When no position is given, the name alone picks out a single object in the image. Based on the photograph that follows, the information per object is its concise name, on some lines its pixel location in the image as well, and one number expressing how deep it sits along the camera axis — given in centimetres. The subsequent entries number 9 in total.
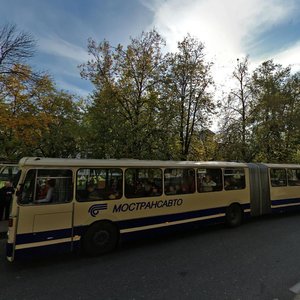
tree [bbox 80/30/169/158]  1575
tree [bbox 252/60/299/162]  2264
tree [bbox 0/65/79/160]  1473
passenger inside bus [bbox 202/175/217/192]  931
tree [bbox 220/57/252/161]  2248
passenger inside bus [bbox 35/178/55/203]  614
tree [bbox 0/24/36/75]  1324
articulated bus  596
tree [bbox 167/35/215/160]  1858
